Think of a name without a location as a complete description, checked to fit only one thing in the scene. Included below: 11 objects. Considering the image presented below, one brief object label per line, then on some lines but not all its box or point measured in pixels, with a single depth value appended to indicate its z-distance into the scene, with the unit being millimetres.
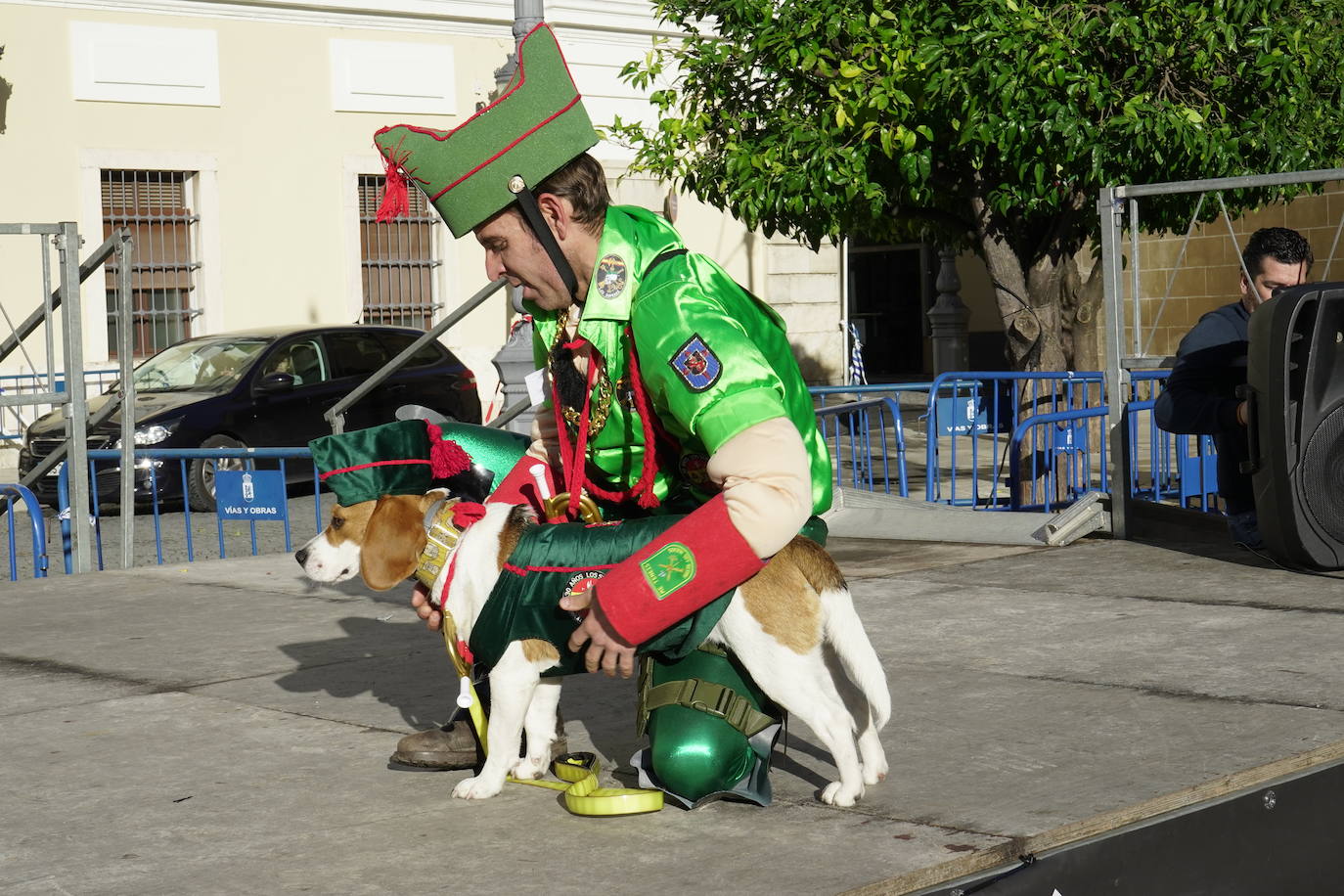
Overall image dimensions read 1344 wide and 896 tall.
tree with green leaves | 9336
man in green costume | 3533
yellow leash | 3986
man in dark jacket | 7457
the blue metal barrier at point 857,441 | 11180
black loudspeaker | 6762
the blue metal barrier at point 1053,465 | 9953
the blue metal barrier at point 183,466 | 9359
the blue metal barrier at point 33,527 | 8664
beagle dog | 3809
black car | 13516
